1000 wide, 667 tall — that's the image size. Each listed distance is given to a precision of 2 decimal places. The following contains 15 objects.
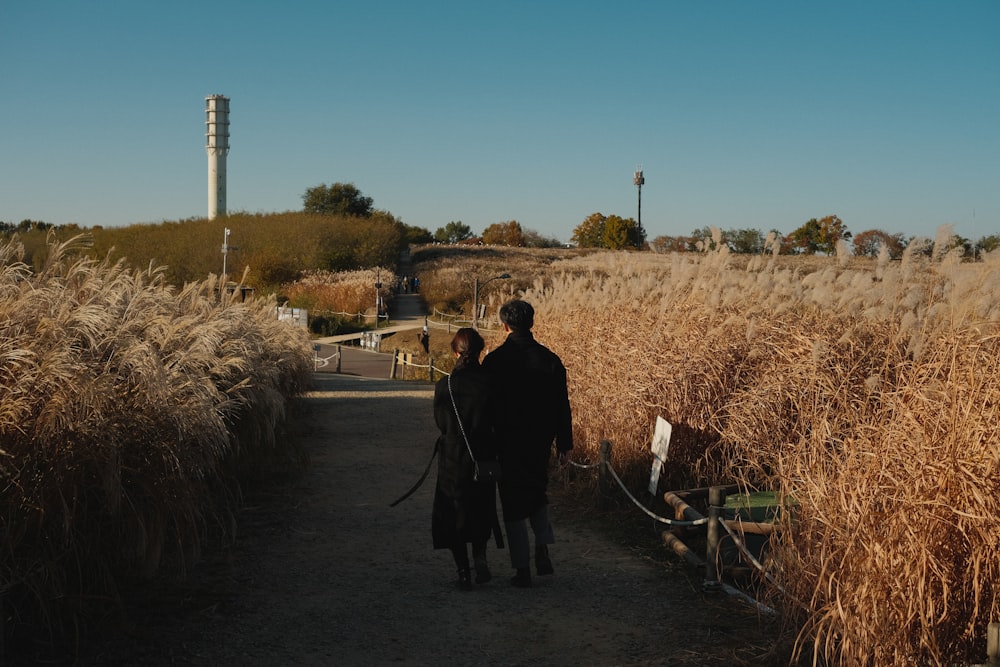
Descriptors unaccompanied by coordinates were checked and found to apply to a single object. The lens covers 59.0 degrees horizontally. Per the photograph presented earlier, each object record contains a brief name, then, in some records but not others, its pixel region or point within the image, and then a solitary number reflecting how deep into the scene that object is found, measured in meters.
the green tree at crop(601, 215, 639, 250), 90.06
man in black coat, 5.88
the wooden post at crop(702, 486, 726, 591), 5.46
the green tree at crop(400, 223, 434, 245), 116.54
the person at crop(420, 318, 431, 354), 38.78
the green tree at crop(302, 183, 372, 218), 95.12
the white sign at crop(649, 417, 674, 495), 7.24
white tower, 74.88
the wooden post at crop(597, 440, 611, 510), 7.89
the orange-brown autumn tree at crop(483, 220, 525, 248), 118.25
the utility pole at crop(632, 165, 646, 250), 81.12
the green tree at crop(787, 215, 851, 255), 67.06
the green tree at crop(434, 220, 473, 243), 129.25
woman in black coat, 5.66
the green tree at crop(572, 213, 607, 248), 100.88
